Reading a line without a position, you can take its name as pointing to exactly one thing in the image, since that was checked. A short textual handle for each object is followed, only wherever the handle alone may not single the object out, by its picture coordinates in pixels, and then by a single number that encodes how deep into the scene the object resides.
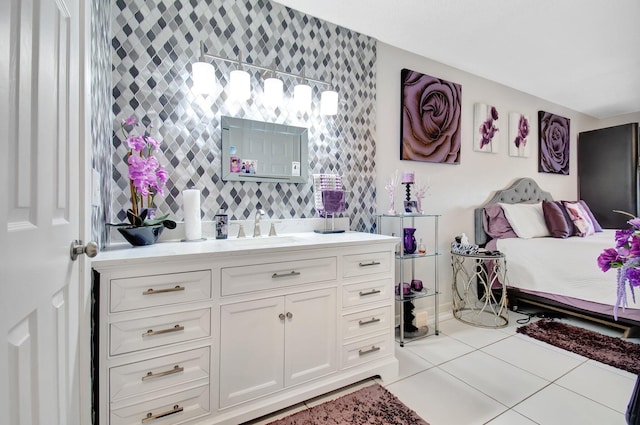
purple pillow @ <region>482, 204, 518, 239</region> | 3.28
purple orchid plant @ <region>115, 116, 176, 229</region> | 1.55
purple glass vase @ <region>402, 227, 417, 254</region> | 2.61
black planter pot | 1.53
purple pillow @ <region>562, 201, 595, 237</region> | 3.33
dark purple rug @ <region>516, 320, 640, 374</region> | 2.21
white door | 0.54
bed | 2.60
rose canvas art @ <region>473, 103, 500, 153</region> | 3.41
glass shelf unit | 2.52
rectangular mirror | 2.06
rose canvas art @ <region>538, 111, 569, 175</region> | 4.16
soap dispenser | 1.97
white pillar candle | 1.82
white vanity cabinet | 1.28
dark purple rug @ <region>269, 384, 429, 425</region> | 1.59
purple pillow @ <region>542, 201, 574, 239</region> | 3.19
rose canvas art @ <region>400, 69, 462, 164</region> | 2.86
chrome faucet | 2.08
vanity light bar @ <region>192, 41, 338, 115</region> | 1.87
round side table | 2.94
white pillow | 3.22
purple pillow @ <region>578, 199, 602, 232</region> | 3.75
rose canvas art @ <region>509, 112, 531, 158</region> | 3.78
